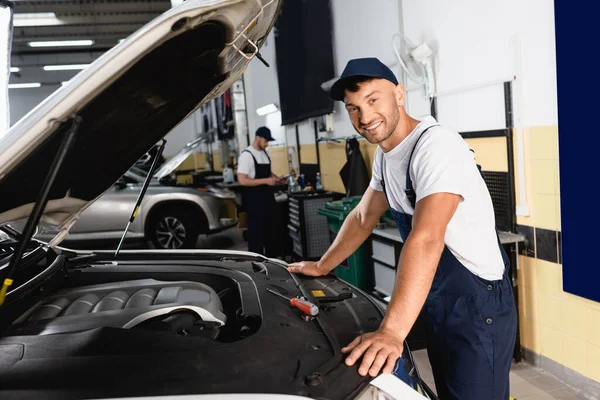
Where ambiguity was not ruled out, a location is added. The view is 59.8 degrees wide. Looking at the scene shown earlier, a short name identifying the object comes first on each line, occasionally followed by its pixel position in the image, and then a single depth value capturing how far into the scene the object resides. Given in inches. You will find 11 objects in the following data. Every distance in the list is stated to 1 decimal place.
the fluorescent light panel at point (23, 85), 681.0
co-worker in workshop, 232.4
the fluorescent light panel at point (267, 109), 327.9
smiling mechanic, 59.1
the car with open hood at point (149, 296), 40.3
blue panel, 94.0
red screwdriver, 58.5
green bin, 165.0
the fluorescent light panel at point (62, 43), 492.1
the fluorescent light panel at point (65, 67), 615.5
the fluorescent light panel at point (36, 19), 422.9
